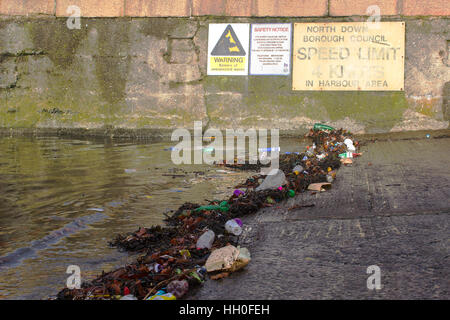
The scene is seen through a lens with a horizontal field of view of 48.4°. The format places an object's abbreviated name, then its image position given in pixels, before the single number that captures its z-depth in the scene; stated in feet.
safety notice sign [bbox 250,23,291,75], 28.27
